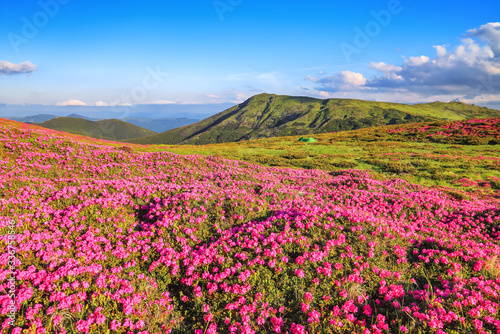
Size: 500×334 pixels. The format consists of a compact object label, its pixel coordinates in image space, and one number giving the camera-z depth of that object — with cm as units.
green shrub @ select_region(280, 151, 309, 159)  3997
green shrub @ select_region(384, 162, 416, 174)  2897
